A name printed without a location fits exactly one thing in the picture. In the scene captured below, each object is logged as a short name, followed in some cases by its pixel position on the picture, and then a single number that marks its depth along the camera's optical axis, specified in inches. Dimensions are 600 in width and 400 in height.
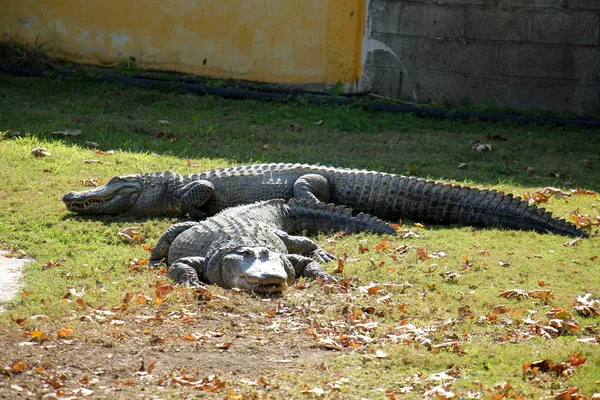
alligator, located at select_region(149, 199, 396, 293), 525.4
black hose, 1051.3
